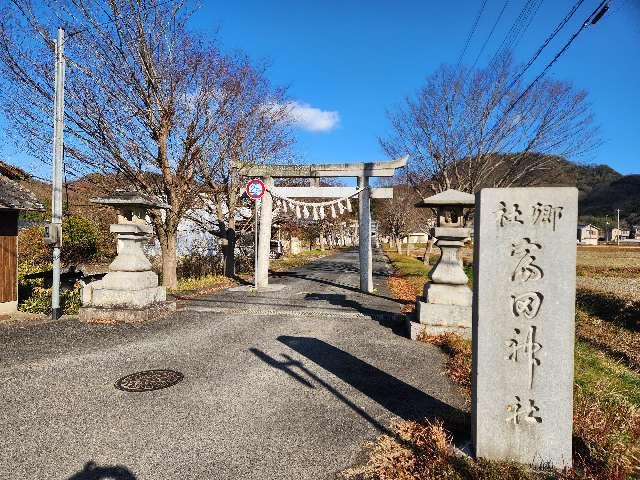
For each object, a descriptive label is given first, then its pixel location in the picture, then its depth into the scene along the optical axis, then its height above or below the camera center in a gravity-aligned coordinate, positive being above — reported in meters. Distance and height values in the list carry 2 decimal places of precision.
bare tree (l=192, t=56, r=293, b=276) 13.93 +2.32
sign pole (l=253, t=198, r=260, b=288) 11.94 -0.57
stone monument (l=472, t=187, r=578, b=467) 2.77 -0.62
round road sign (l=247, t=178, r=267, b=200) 11.65 +1.43
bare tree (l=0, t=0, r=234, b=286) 9.72 +2.97
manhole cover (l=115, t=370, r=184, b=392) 4.21 -1.65
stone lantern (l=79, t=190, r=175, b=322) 7.27 -0.88
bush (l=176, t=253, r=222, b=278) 18.09 -1.46
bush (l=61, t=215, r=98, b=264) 16.53 -0.19
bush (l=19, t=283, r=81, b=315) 9.28 -1.75
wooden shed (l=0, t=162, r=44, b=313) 8.77 -0.04
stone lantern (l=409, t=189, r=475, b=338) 6.44 -0.85
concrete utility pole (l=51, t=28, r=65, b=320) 7.39 +1.34
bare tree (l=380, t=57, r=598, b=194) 14.73 +2.99
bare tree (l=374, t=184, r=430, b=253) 38.59 +2.61
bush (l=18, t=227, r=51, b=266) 16.06 -0.58
